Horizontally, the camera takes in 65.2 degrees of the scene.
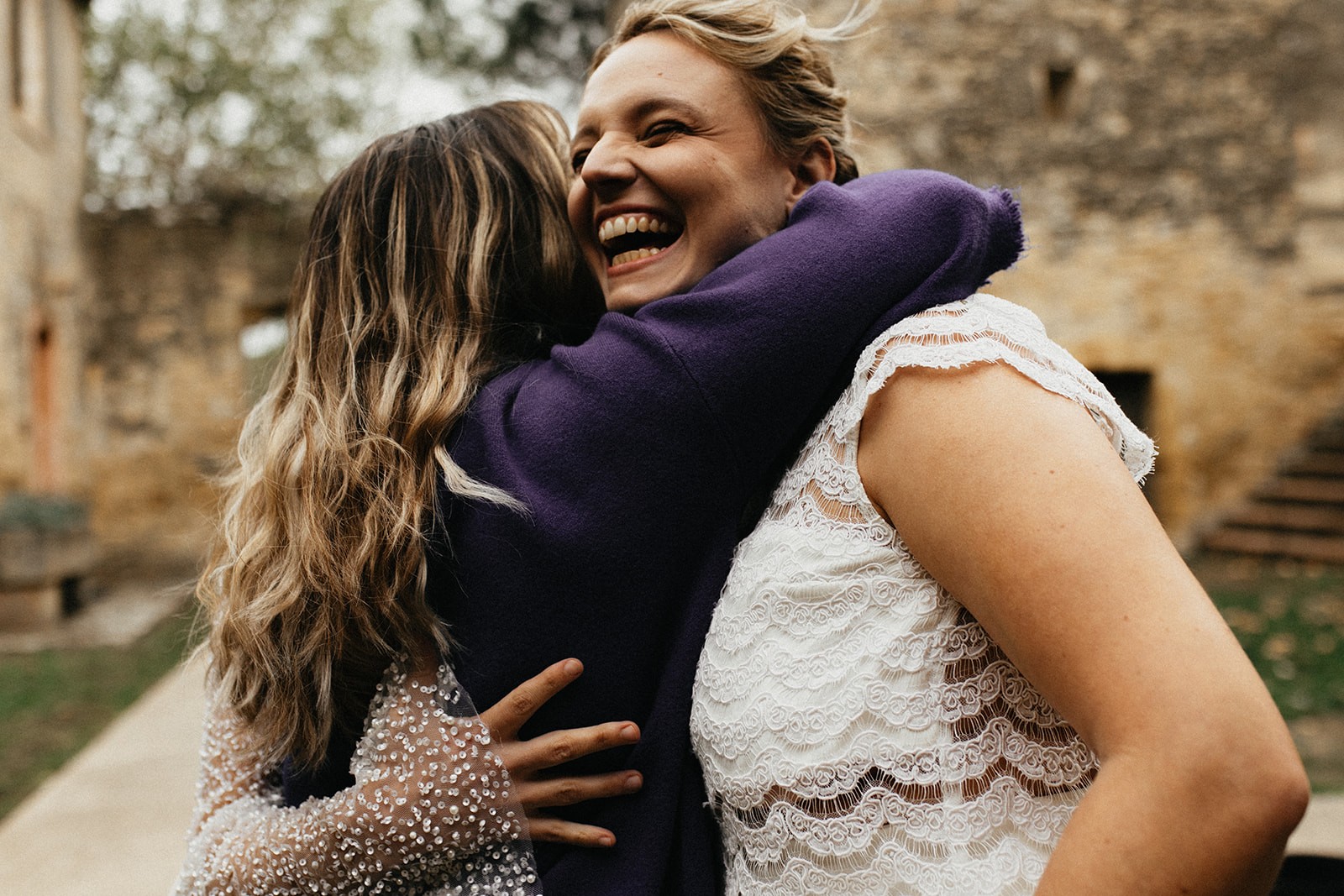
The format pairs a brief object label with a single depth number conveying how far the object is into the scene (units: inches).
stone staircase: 355.6
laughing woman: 48.9
